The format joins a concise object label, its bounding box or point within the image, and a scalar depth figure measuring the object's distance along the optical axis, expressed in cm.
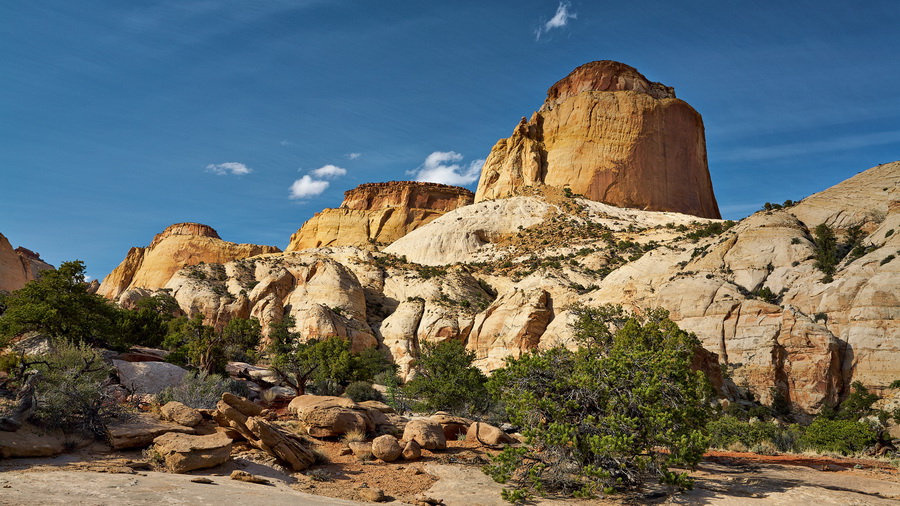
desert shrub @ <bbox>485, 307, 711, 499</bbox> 1258
